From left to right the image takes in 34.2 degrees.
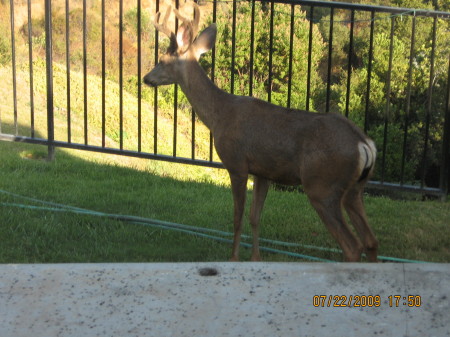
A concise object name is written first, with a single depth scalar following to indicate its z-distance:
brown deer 4.59
